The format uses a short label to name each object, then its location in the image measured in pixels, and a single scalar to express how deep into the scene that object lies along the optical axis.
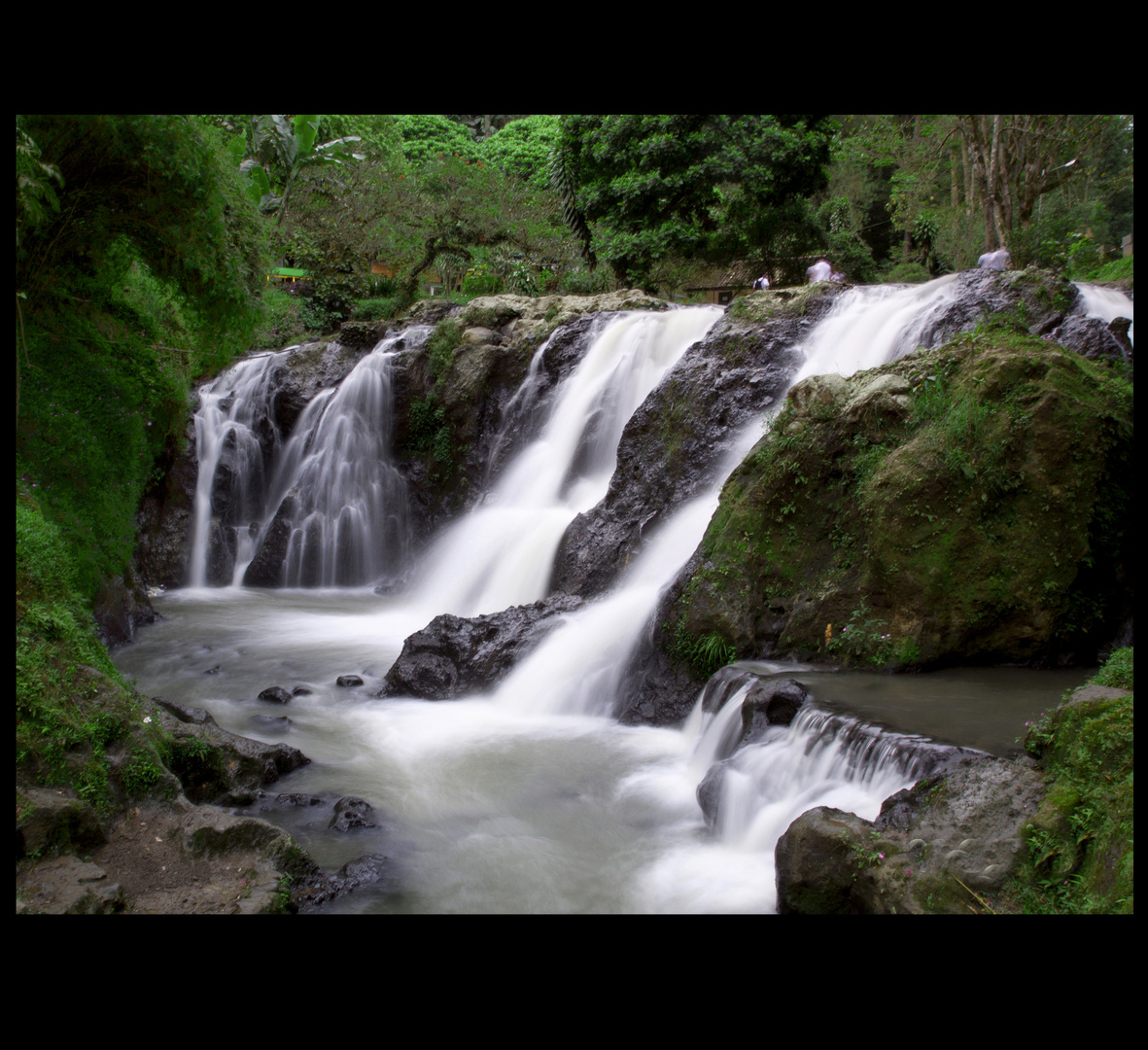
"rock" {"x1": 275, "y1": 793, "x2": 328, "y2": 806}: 5.80
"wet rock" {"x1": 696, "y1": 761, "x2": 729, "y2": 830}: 5.44
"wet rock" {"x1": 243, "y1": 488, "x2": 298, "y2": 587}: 14.09
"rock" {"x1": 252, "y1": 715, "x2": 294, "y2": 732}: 7.39
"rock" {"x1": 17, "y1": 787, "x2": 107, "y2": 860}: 3.87
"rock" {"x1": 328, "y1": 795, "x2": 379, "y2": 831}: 5.50
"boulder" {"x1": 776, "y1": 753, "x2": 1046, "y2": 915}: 3.69
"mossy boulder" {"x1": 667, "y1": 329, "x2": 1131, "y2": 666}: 6.57
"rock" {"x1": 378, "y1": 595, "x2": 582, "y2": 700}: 8.16
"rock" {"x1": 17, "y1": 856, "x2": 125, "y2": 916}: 3.58
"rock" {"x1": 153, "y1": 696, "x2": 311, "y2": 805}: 5.50
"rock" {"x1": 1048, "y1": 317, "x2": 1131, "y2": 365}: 8.11
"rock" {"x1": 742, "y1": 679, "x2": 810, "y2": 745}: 5.69
